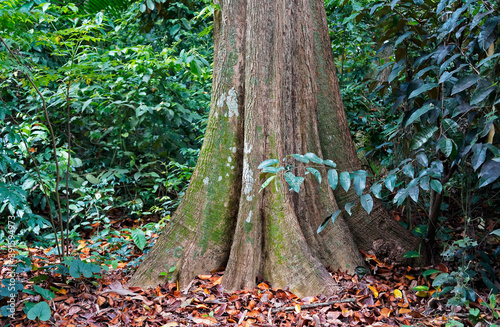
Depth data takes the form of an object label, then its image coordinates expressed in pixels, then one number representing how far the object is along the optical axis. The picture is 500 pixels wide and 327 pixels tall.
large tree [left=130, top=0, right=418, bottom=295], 2.87
